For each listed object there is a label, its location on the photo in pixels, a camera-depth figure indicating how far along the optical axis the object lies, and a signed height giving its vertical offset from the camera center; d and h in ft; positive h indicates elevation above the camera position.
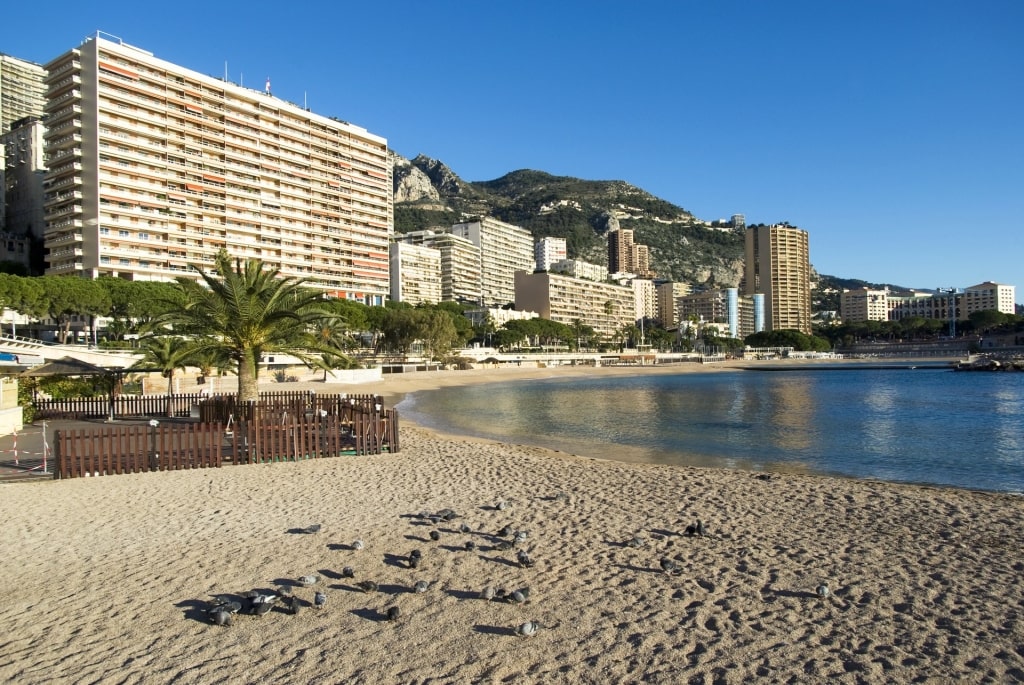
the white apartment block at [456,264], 563.07 +71.97
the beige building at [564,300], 579.89 +43.03
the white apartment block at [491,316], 476.54 +24.05
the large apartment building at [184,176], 262.67 +77.25
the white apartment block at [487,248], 633.61 +95.24
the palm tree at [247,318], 64.18 +3.32
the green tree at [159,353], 80.18 +0.06
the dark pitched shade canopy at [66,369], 73.46 -1.66
